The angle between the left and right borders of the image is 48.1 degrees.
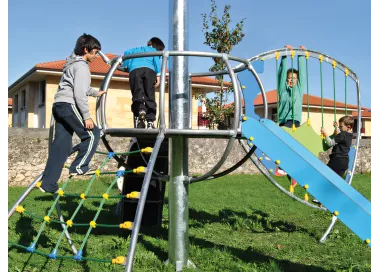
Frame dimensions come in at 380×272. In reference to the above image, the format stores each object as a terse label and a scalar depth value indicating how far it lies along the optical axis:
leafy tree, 15.68
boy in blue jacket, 4.88
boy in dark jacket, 6.00
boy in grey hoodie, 3.68
